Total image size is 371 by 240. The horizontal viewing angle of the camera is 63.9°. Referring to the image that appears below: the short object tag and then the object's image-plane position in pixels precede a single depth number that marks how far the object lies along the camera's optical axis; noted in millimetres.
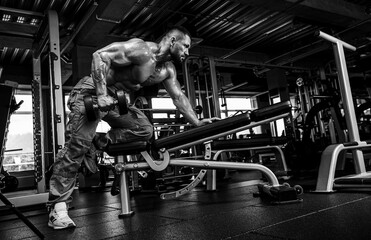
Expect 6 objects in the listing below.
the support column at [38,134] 3084
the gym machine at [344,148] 2090
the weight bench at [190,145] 1807
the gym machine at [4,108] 1940
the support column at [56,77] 2727
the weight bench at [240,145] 3067
